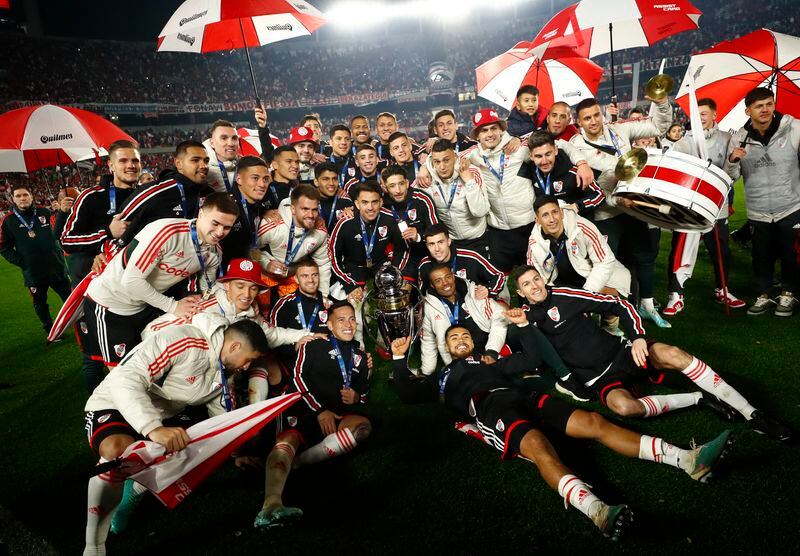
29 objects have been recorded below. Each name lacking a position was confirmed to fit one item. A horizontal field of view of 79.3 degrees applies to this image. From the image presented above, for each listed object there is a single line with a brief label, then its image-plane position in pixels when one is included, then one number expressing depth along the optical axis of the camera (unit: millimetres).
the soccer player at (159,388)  2535
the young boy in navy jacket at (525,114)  5758
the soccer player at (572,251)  4082
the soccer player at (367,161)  5418
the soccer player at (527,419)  2439
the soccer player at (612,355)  3098
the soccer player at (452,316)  4211
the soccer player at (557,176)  4406
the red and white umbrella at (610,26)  4457
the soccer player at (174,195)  3721
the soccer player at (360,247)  4871
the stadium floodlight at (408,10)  34312
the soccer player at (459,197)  4656
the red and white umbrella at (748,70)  5199
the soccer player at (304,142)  6398
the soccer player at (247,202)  4156
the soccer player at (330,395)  3340
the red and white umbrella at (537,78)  7417
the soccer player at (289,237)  4426
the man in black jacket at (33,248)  6898
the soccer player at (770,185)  4469
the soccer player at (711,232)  5008
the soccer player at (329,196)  4949
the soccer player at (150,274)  3324
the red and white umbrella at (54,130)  5570
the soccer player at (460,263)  4383
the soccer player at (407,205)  4773
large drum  3090
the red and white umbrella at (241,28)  4469
